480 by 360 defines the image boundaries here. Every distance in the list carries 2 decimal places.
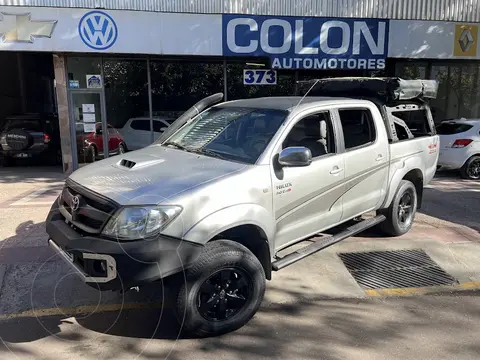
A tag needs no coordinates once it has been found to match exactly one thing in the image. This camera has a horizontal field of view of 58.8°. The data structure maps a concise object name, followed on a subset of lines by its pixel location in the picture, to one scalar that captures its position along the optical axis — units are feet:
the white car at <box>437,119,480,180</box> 33.42
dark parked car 40.24
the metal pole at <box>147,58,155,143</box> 40.28
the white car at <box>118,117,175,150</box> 40.52
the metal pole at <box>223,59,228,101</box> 40.81
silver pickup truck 9.98
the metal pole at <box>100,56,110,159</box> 37.86
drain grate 14.82
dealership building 33.09
